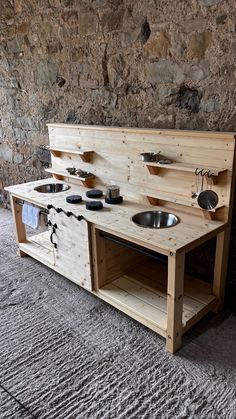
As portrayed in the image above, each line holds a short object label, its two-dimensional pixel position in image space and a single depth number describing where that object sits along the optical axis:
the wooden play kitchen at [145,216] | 1.89
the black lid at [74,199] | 2.42
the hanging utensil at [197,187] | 2.07
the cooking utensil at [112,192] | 2.39
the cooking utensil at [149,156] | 2.24
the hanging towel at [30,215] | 2.73
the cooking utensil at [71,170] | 2.86
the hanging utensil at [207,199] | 1.99
